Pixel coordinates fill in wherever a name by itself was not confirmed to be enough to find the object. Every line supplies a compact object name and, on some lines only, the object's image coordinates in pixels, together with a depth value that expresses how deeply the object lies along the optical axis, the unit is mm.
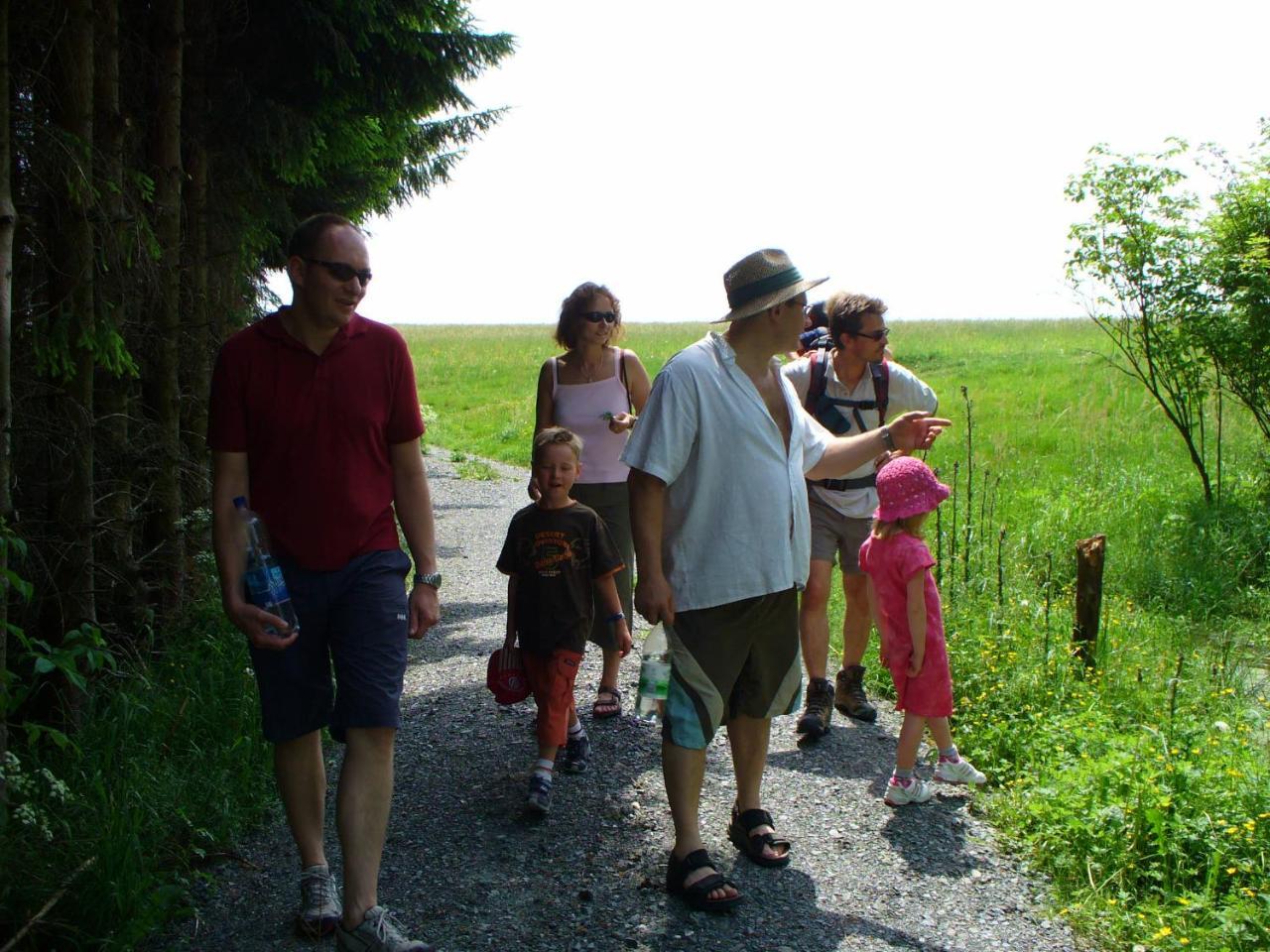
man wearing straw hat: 4074
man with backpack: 5742
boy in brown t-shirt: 4984
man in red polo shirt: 3643
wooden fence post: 6383
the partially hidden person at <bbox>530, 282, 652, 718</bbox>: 5840
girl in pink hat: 4934
